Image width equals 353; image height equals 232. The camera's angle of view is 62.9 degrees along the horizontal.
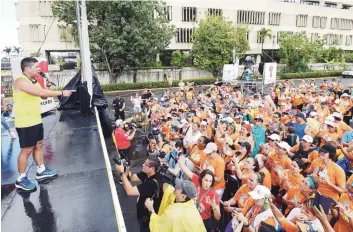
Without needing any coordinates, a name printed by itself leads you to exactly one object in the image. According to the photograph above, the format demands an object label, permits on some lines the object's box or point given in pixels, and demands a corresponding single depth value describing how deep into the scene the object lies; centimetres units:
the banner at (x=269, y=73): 1551
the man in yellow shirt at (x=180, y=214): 261
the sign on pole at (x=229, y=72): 1825
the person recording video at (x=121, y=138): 747
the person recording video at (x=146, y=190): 330
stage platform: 305
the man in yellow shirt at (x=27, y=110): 347
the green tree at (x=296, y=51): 3180
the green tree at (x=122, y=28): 2316
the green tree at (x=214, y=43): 2726
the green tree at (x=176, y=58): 3150
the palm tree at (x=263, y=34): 3534
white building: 2848
